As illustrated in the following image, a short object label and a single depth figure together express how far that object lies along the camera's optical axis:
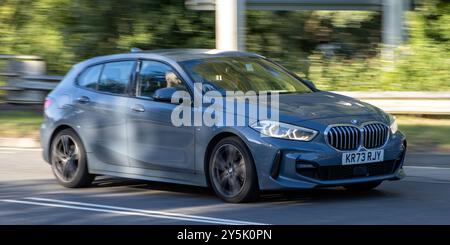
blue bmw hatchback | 8.52
